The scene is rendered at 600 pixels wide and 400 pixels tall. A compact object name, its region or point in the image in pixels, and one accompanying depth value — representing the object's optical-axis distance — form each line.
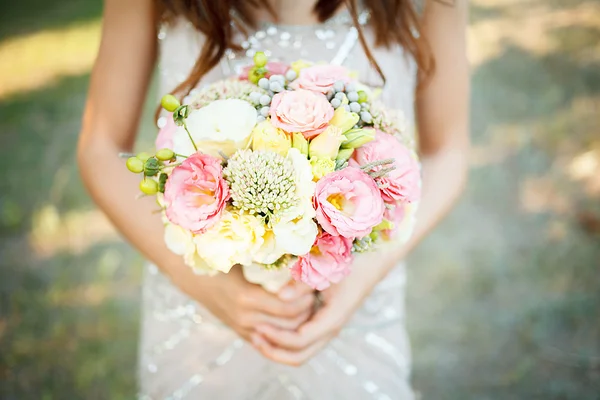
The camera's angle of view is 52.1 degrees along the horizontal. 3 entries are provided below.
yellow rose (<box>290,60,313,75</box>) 1.15
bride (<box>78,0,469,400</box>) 1.37
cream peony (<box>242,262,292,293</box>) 1.18
